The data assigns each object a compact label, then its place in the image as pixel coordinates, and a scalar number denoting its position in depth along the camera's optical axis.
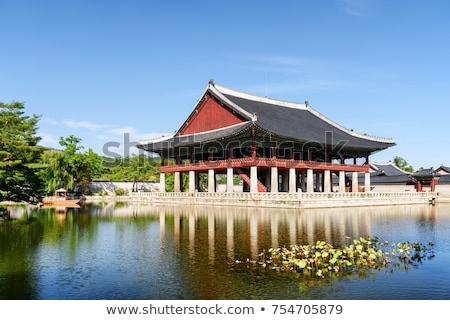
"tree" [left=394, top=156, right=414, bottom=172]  103.26
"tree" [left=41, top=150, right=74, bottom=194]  57.34
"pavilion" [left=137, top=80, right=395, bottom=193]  46.22
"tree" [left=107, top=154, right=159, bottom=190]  77.92
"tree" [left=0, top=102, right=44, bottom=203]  26.93
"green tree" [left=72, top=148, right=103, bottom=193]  63.60
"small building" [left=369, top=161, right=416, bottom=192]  62.75
